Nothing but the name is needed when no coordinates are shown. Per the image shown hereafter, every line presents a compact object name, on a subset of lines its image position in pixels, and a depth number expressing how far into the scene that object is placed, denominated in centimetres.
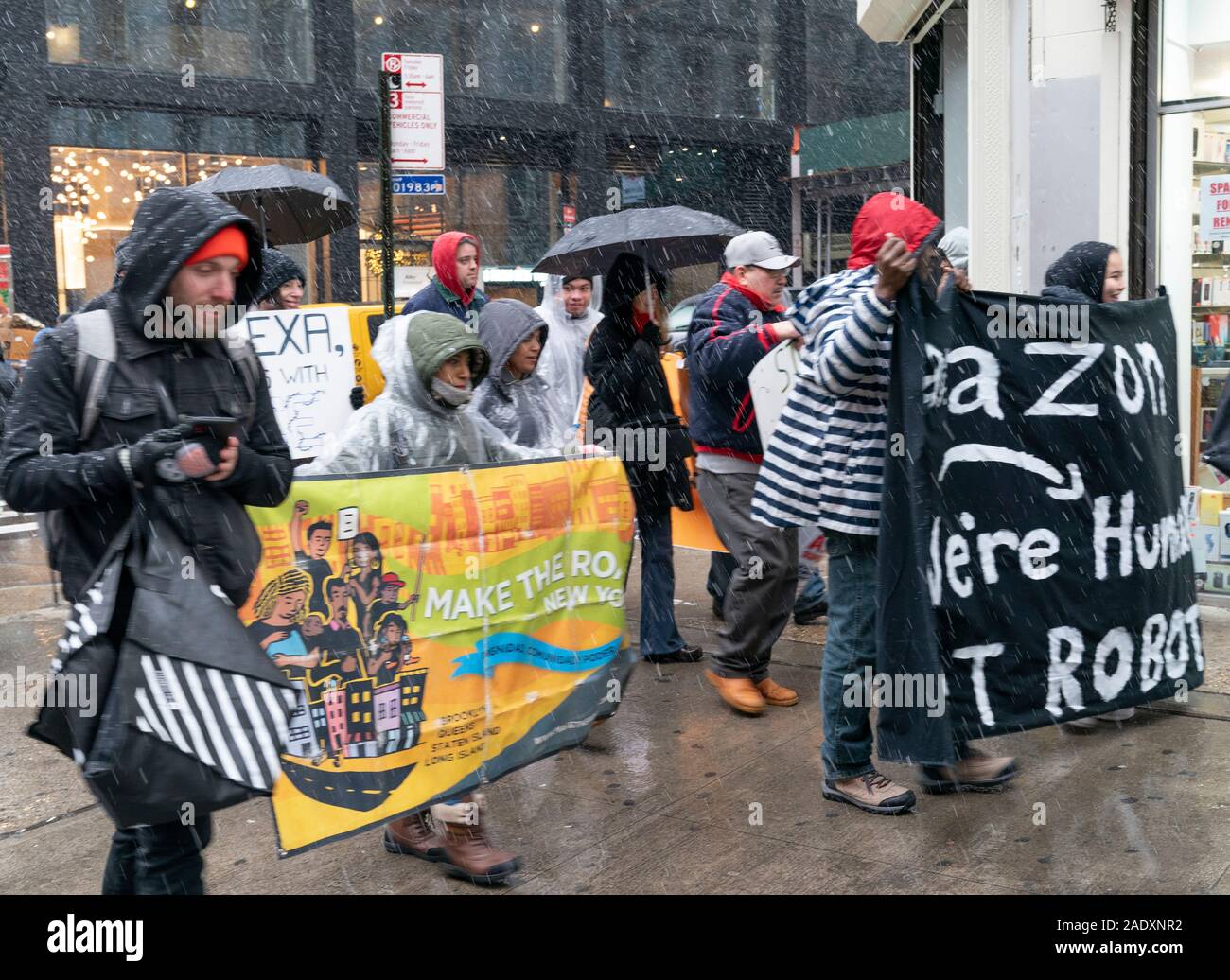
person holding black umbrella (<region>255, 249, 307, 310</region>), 820
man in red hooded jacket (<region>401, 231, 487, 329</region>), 739
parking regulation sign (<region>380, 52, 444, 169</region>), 921
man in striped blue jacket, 430
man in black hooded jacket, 304
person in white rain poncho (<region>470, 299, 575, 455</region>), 600
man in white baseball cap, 570
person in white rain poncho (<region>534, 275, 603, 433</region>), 792
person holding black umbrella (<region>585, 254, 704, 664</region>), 657
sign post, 903
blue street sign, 948
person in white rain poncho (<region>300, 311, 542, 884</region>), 412
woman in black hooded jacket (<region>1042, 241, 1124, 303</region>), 592
